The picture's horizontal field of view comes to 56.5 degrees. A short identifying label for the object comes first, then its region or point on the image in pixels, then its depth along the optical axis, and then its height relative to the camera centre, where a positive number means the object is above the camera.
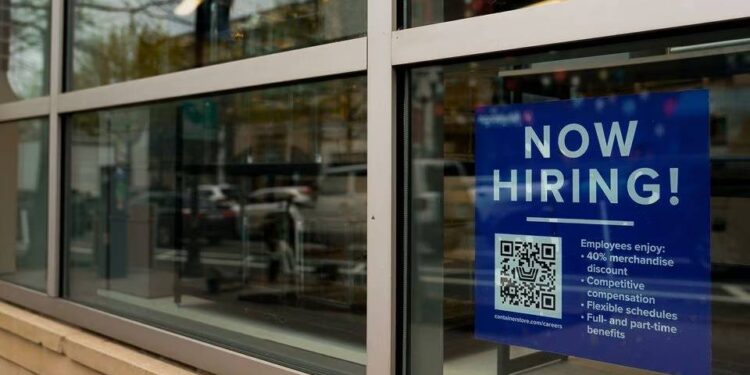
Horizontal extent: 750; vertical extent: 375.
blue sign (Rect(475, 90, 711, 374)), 1.99 -0.08
